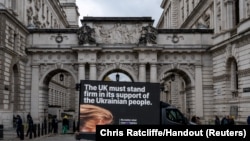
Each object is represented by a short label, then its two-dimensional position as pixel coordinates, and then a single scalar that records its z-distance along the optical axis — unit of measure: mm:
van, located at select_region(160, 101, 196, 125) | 21220
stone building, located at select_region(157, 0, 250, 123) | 29422
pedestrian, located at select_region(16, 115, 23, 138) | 24953
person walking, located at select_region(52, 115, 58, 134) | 31888
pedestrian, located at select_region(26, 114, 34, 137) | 26156
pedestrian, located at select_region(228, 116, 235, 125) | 24688
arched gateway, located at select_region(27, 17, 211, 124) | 37312
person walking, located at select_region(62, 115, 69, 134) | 31156
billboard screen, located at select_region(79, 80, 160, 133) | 18578
